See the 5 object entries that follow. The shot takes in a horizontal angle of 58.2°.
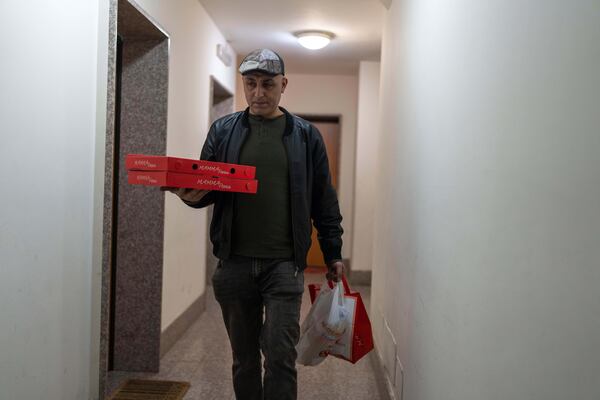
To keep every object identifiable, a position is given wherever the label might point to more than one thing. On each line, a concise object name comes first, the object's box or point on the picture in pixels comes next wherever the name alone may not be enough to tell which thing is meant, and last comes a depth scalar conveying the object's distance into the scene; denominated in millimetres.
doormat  2574
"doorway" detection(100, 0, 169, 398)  2840
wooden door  6635
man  1827
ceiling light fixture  4445
